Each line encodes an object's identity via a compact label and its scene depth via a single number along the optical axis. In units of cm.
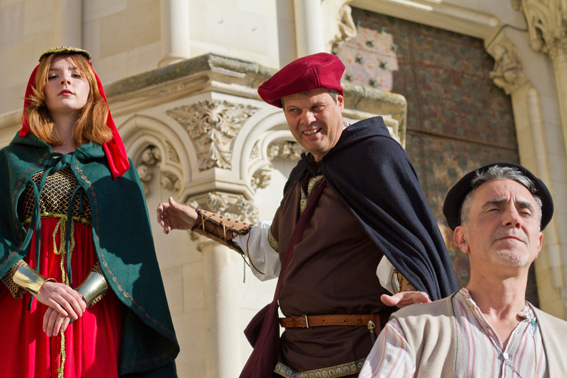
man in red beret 255
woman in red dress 272
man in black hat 211
